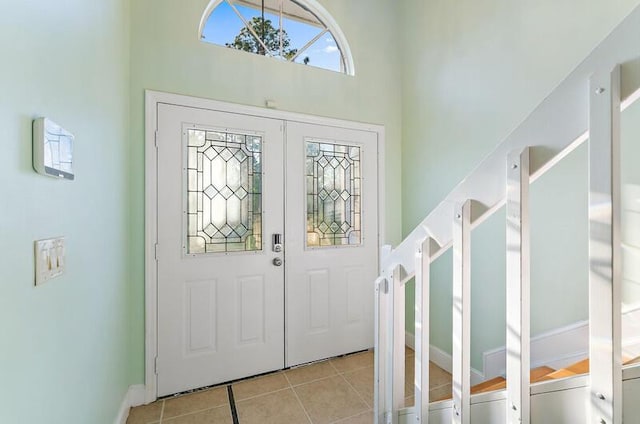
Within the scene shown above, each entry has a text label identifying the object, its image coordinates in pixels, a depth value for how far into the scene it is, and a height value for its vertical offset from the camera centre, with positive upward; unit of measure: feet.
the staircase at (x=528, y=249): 2.05 -0.35
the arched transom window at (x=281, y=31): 7.82 +4.93
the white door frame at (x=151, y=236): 6.75 -0.62
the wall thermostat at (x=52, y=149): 2.81 +0.60
